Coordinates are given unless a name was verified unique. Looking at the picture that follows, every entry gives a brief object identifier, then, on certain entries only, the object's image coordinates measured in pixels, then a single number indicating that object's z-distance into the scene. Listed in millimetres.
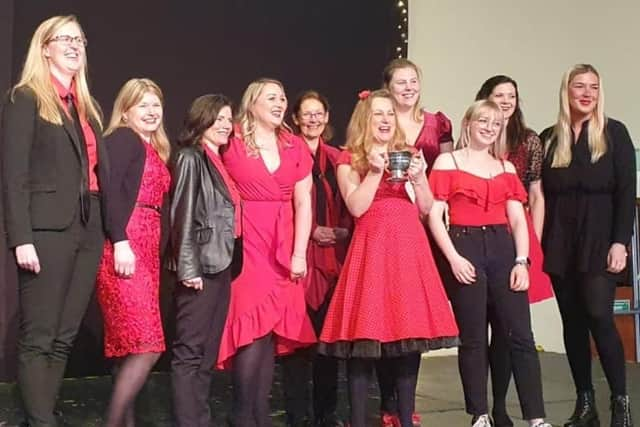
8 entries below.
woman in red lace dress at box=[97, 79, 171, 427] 2949
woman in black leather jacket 3041
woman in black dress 3576
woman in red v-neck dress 3182
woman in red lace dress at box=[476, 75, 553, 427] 3654
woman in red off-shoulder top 3244
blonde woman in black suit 2652
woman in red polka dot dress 3047
